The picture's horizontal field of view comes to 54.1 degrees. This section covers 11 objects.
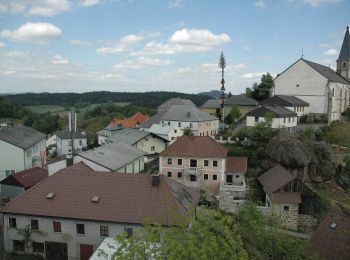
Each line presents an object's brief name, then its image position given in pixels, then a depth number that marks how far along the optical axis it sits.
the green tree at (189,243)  14.41
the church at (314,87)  63.19
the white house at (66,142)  76.19
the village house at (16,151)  42.78
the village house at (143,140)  52.52
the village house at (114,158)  34.91
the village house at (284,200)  36.06
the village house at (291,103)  58.25
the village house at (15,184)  36.25
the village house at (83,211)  24.92
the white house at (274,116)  52.53
